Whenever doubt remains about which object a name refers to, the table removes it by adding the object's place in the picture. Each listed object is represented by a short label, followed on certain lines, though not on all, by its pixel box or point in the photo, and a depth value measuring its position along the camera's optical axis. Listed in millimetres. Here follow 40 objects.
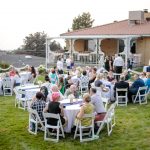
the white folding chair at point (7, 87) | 18175
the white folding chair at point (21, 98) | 14833
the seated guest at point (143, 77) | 16703
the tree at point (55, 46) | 66688
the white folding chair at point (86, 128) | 10398
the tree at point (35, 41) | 67562
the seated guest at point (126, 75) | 18044
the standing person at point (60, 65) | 24653
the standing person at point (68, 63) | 27872
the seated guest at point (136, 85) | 15516
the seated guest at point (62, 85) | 15538
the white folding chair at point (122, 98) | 15328
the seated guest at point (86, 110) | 10438
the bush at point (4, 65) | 30997
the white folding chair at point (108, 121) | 10820
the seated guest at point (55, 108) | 10570
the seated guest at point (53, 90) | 12375
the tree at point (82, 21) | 54125
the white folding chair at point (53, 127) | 10383
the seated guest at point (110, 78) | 17141
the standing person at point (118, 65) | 23672
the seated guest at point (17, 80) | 18641
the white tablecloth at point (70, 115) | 10945
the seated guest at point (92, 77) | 17531
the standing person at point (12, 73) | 18953
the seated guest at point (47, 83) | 14949
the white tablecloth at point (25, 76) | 19803
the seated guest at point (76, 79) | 18238
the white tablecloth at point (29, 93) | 14977
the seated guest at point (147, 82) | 16359
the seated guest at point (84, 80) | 18359
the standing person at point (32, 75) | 20281
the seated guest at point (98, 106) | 11176
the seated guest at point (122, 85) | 15297
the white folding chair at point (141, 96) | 15464
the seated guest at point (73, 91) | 13078
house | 32156
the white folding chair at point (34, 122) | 10953
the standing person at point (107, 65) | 26328
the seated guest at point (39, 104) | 11180
